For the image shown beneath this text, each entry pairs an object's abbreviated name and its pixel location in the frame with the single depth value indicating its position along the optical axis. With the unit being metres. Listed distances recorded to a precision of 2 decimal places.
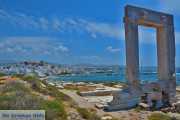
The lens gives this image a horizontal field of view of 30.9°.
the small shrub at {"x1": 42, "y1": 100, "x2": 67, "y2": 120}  9.95
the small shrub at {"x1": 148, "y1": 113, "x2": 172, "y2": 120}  13.62
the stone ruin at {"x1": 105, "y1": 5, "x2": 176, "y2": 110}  16.91
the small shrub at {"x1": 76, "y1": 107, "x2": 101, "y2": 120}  11.99
